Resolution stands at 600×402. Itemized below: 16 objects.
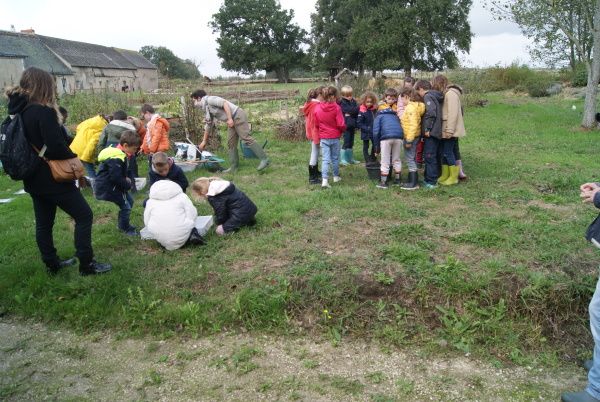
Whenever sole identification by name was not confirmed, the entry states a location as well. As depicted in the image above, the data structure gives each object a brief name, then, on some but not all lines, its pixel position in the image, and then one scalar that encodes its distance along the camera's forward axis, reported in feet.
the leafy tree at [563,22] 42.88
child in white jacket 17.06
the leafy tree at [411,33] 122.01
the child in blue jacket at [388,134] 23.69
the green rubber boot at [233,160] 30.94
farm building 122.62
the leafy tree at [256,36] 198.80
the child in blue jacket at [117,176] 18.43
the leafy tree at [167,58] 273.75
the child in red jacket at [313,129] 25.46
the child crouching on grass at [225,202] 18.39
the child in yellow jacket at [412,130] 23.81
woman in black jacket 13.24
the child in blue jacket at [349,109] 28.99
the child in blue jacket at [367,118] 28.86
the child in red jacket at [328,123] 24.66
